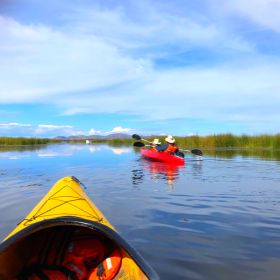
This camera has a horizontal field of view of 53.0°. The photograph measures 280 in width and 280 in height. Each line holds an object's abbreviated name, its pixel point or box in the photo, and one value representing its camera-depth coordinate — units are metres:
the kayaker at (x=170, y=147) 13.92
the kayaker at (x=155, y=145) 15.51
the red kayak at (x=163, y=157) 13.25
